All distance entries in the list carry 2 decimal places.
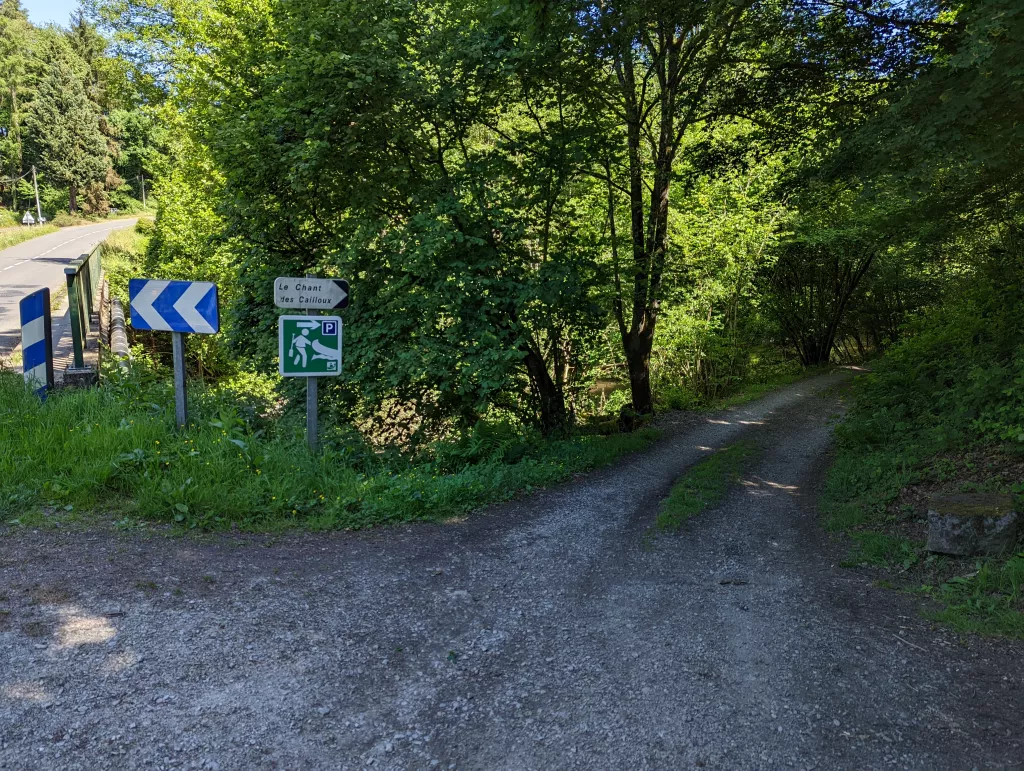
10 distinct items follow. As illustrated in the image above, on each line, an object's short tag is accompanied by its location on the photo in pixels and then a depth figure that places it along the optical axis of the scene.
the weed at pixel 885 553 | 5.18
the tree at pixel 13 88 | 53.97
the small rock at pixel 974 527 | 4.88
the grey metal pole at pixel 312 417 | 6.76
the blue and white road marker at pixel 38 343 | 7.00
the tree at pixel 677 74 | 7.76
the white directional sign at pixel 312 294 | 6.59
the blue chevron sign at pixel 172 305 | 6.16
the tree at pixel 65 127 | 53.12
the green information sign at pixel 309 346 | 6.55
